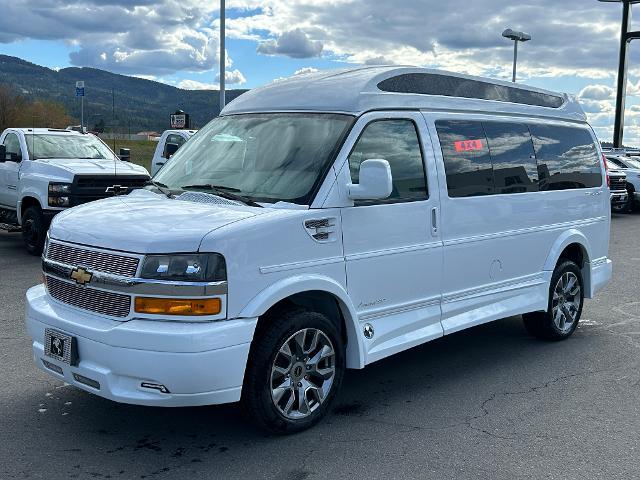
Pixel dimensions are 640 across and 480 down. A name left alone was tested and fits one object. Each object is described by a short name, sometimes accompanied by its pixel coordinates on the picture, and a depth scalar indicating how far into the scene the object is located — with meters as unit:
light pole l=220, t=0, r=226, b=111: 20.69
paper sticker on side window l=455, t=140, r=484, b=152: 5.70
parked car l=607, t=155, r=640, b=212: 23.02
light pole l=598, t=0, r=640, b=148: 32.62
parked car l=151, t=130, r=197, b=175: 15.81
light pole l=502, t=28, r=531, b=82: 29.13
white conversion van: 3.99
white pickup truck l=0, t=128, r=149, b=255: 11.61
